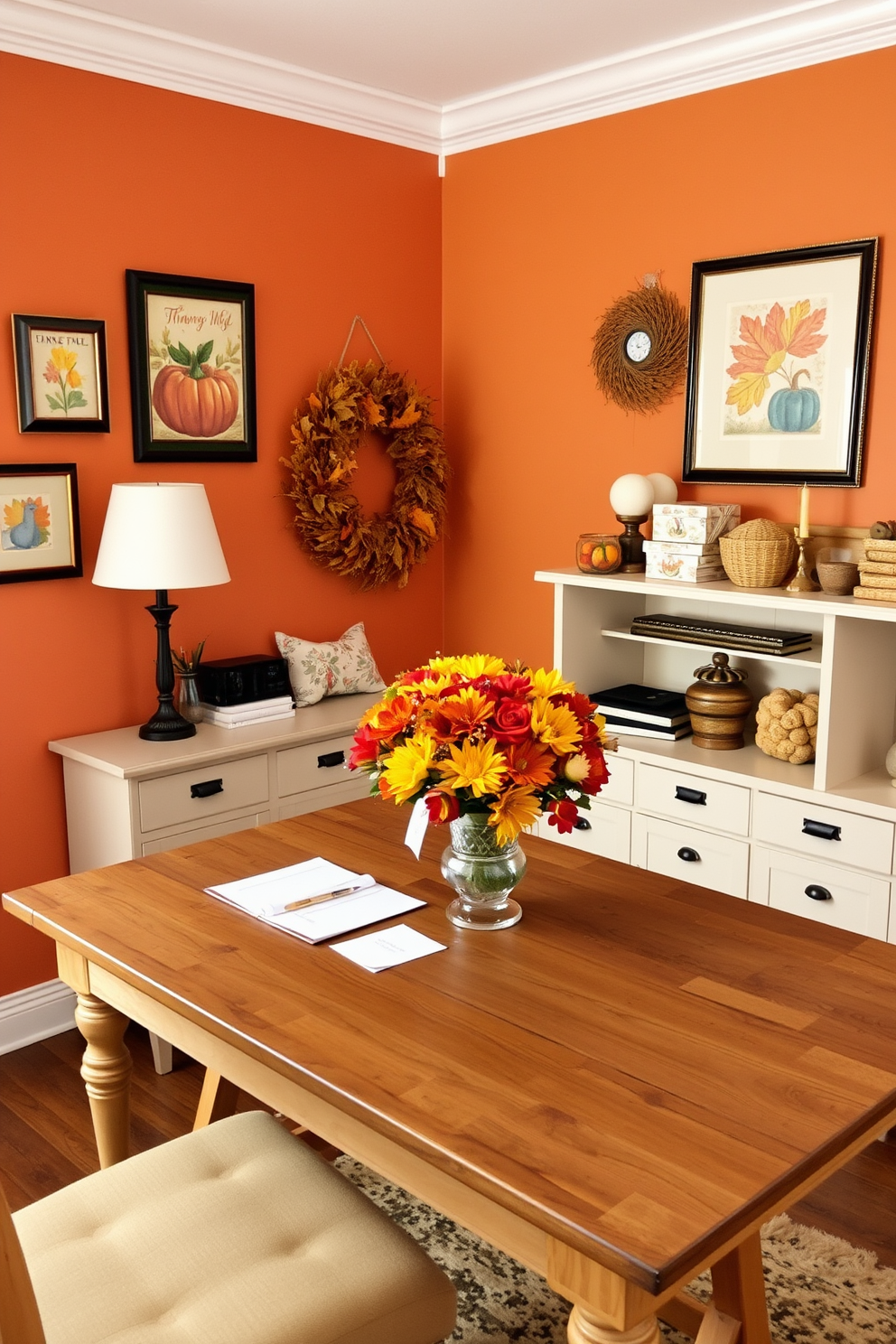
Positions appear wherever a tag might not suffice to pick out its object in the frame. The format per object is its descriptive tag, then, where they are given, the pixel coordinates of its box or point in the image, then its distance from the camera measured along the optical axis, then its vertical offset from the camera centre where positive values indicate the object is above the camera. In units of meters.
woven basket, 3.20 -0.16
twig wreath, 3.59 +0.44
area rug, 2.23 -1.56
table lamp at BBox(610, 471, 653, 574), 3.48 -0.05
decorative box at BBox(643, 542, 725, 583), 3.33 -0.20
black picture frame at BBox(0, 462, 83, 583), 3.19 -0.10
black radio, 3.52 -0.57
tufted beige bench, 1.52 -1.05
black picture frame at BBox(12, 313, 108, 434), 3.17 +0.30
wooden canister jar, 3.36 -0.60
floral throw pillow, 3.79 -0.57
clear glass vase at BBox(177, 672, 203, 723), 3.52 -0.62
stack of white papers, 1.95 -0.70
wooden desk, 1.28 -0.73
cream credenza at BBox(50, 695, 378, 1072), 3.16 -0.82
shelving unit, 2.95 -0.76
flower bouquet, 1.79 -0.40
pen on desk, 2.00 -0.70
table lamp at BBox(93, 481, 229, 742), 3.13 -0.14
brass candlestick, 3.13 -0.23
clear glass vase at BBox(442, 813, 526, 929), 1.91 -0.62
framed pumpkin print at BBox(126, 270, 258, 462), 3.44 +0.36
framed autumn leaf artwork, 3.20 +0.36
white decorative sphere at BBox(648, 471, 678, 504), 3.55 +0.01
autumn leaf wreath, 3.84 +0.05
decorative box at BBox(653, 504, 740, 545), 3.33 -0.08
